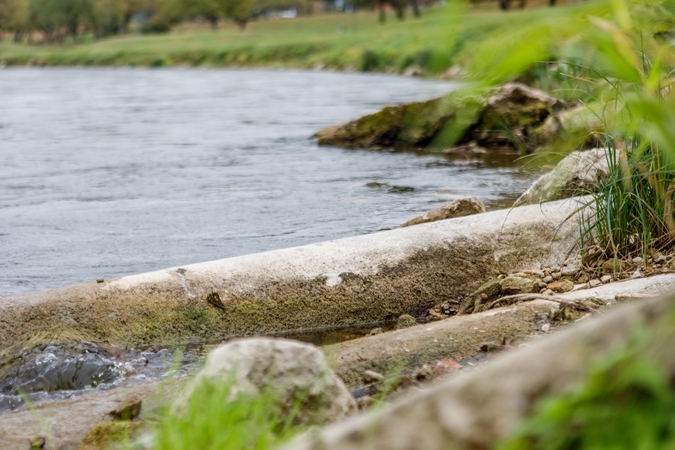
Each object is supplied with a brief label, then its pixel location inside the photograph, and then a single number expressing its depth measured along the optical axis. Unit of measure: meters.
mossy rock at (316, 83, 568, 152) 13.09
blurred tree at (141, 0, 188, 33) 96.69
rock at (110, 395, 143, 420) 3.39
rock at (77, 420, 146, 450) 3.06
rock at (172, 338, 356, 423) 2.56
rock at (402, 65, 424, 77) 37.44
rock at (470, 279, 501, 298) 5.00
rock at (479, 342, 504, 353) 3.86
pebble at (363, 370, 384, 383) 3.70
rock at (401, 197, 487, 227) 6.54
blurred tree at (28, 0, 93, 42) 92.31
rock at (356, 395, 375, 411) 3.08
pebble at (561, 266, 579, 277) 5.12
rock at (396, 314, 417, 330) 4.83
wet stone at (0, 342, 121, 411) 4.11
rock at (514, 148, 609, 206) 5.70
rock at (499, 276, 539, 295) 4.95
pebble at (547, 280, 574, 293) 4.86
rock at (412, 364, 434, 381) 3.56
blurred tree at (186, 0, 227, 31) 90.12
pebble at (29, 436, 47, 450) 3.27
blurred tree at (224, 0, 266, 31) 90.06
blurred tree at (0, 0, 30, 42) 92.31
